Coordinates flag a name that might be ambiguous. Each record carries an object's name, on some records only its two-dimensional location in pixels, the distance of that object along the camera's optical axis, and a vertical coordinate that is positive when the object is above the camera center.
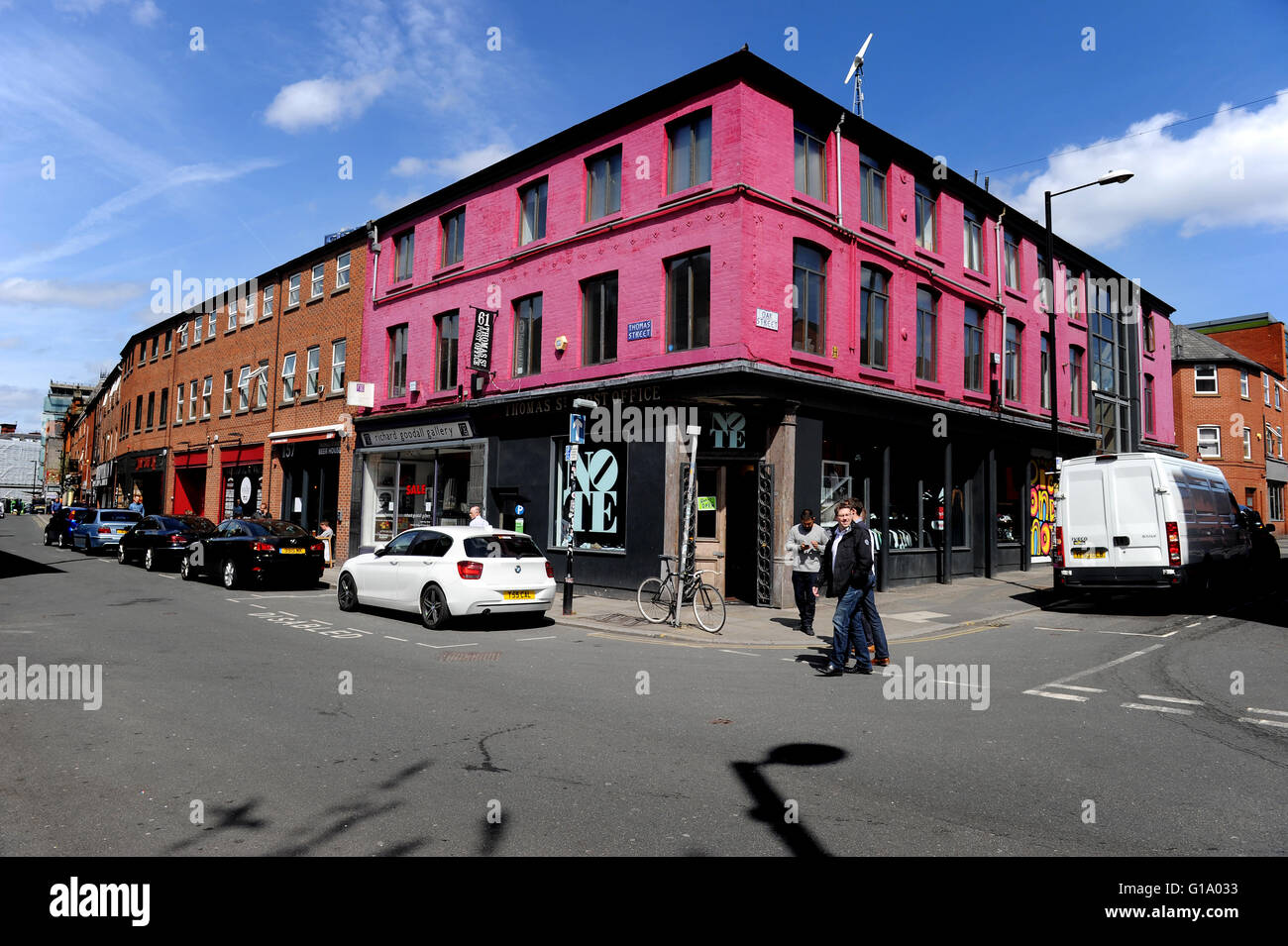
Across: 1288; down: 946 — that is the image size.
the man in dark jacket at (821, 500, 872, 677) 8.98 -0.90
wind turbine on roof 20.33 +11.54
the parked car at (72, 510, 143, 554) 26.98 -0.92
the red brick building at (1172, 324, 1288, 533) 39.84 +5.40
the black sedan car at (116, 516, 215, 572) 21.52 -1.05
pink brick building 15.28 +4.02
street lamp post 16.94 +5.04
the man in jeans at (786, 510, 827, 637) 12.18 -0.84
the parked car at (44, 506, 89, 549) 31.44 -1.04
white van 14.14 -0.25
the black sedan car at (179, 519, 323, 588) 16.97 -1.12
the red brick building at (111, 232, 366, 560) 25.64 +4.19
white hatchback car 11.85 -1.10
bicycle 12.30 -1.54
